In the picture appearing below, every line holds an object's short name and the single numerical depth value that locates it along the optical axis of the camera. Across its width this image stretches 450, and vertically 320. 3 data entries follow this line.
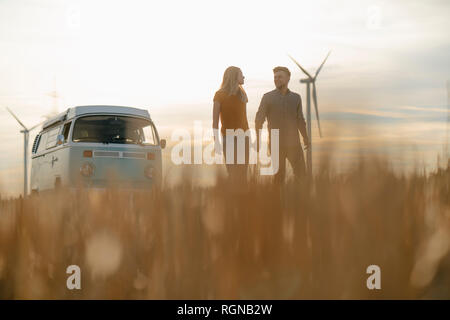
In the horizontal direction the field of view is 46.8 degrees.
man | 8.50
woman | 8.62
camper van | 10.95
